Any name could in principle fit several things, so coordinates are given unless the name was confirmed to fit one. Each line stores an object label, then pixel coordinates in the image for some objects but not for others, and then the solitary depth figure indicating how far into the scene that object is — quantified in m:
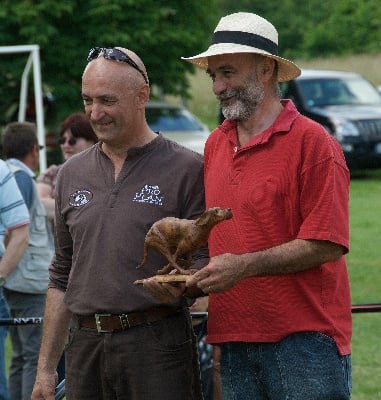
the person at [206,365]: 8.38
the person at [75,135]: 10.41
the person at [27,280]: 10.22
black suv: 30.61
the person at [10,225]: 8.96
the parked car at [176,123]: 29.25
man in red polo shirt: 5.33
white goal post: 23.06
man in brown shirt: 5.92
